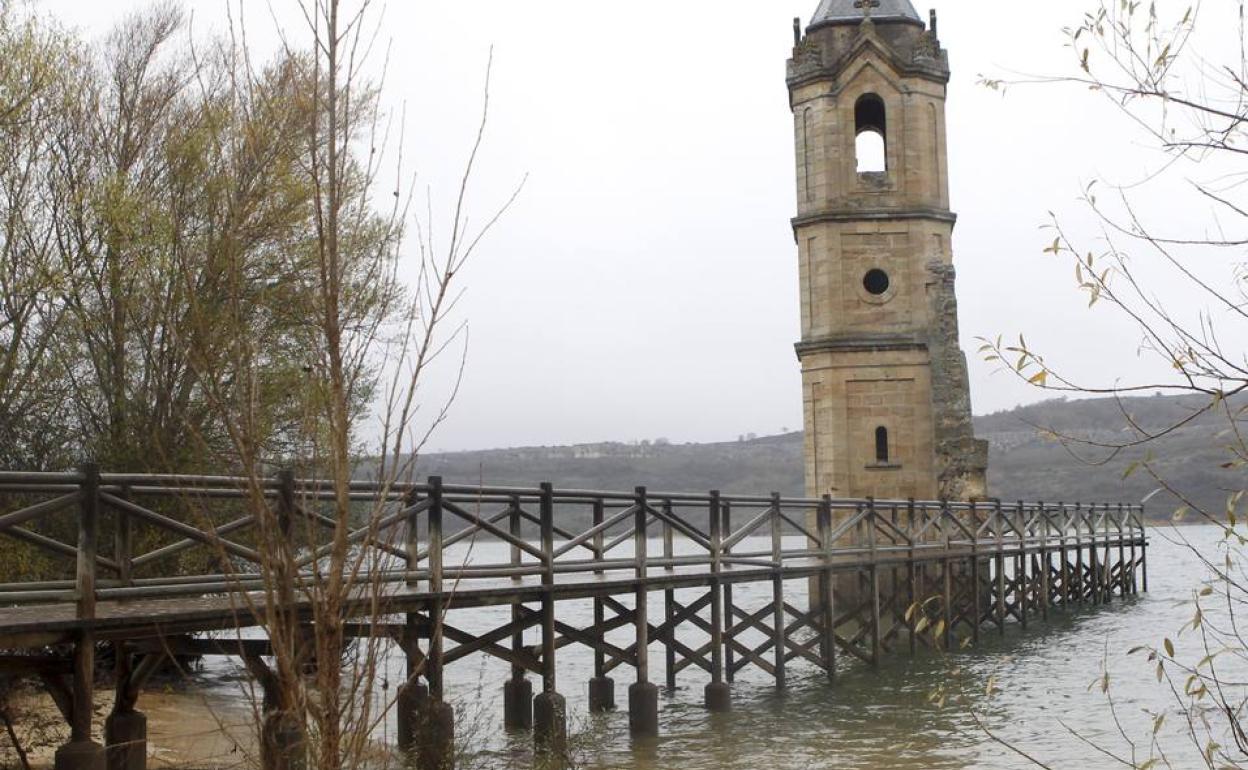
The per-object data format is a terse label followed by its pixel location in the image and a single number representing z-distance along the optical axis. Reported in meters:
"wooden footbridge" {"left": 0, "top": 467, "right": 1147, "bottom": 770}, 9.39
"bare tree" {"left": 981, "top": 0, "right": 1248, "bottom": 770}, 4.77
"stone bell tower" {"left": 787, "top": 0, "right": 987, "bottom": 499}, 34.12
